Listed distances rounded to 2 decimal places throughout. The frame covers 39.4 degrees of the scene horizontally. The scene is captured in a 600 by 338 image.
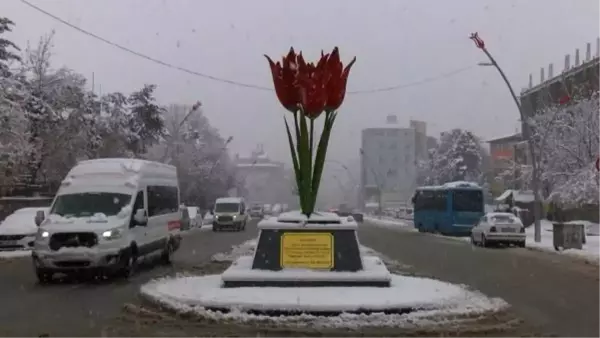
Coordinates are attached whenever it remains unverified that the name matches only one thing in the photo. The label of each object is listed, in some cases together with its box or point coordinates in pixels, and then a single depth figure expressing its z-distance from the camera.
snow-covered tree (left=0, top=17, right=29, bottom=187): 36.53
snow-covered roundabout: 11.74
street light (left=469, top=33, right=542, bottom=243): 32.75
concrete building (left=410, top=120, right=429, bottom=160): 142.59
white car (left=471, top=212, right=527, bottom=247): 34.75
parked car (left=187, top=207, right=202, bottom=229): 56.69
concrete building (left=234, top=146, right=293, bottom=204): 152.88
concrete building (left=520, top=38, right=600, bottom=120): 56.53
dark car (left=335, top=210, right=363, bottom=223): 82.49
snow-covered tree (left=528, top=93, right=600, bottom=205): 45.19
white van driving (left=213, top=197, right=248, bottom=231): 53.25
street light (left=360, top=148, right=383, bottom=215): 96.69
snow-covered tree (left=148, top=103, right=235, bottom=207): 74.69
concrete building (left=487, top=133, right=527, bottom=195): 76.23
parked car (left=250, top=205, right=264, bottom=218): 90.79
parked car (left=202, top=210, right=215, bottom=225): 70.06
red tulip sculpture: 15.69
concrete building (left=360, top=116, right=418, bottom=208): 134.25
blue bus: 48.44
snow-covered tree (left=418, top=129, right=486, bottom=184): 98.25
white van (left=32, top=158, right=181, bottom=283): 17.72
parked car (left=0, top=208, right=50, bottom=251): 28.83
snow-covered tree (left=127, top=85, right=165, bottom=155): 55.97
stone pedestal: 14.59
